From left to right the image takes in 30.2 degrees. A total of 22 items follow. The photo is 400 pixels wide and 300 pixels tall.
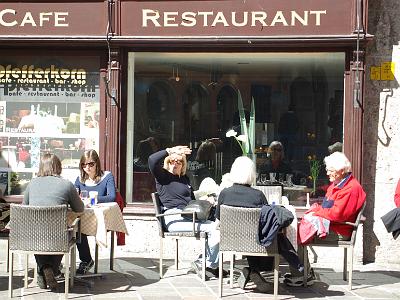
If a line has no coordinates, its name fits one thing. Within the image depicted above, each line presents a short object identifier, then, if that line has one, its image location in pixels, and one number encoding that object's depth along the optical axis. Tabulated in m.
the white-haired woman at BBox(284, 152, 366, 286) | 7.46
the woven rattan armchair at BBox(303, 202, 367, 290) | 7.46
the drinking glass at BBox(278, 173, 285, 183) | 9.32
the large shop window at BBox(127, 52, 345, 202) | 9.27
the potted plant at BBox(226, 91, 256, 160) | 9.40
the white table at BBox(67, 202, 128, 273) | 7.35
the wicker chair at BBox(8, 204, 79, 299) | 6.73
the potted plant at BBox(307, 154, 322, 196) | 9.25
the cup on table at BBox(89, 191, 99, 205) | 7.65
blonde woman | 7.87
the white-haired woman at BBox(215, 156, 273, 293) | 7.16
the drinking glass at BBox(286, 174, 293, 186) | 9.31
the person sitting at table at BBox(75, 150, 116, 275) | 7.88
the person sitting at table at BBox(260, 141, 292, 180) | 9.32
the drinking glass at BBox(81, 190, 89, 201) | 7.78
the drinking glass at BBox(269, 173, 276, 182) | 9.33
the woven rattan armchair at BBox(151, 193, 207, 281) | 7.78
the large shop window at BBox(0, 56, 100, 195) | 9.53
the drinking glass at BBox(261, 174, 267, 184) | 9.34
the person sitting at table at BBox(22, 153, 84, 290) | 6.99
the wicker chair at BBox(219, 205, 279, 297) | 6.89
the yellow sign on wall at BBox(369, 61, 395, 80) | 8.96
